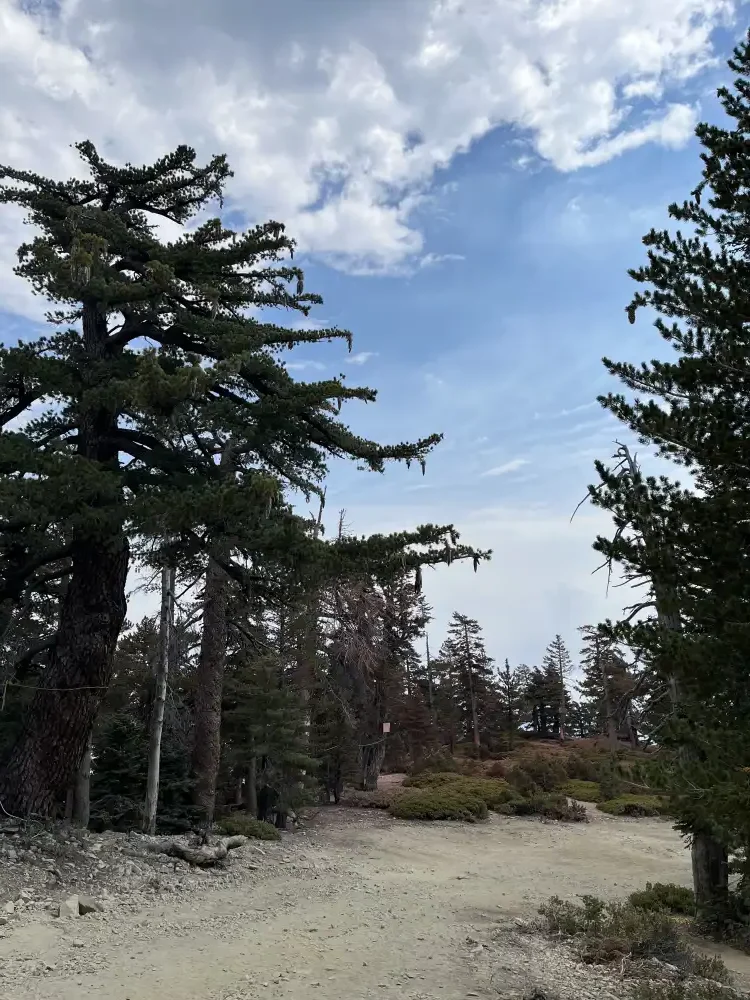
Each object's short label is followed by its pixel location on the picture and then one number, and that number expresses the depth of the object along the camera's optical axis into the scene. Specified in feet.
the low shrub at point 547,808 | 66.98
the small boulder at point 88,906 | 23.89
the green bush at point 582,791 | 77.93
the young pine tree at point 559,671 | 160.45
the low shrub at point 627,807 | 71.87
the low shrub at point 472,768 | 93.98
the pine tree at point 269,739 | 53.06
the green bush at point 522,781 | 77.36
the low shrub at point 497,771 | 91.56
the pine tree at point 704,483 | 17.31
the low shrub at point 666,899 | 32.73
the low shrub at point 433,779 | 81.13
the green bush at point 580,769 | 91.09
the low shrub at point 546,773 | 82.28
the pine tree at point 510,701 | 154.20
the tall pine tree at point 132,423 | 29.27
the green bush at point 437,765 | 94.43
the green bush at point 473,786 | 72.74
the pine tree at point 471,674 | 145.69
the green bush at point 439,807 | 64.64
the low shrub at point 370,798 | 70.54
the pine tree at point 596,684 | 124.05
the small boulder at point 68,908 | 23.31
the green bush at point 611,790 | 77.05
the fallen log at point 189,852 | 33.54
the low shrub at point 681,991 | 17.42
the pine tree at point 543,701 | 160.80
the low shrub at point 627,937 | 22.03
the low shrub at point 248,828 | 45.24
